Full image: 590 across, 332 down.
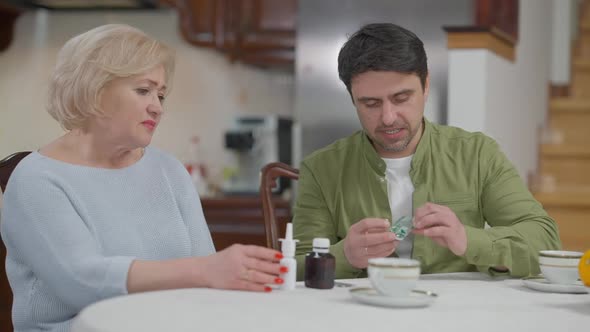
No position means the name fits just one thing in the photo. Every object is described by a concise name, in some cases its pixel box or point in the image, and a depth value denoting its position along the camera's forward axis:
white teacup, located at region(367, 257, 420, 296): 2.05
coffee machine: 5.47
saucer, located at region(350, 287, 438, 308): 2.04
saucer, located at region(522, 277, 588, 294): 2.26
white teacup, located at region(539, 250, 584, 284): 2.29
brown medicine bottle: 2.22
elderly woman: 2.21
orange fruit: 2.18
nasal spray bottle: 2.20
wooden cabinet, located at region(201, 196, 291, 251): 4.97
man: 2.65
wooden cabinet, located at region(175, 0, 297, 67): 5.37
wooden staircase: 4.67
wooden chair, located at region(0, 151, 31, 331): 2.54
